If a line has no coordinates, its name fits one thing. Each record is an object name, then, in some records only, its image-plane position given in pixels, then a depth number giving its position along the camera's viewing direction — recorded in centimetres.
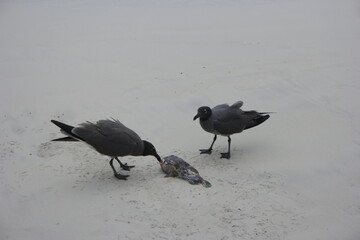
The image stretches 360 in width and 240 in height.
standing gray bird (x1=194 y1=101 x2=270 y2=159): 517
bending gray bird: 457
